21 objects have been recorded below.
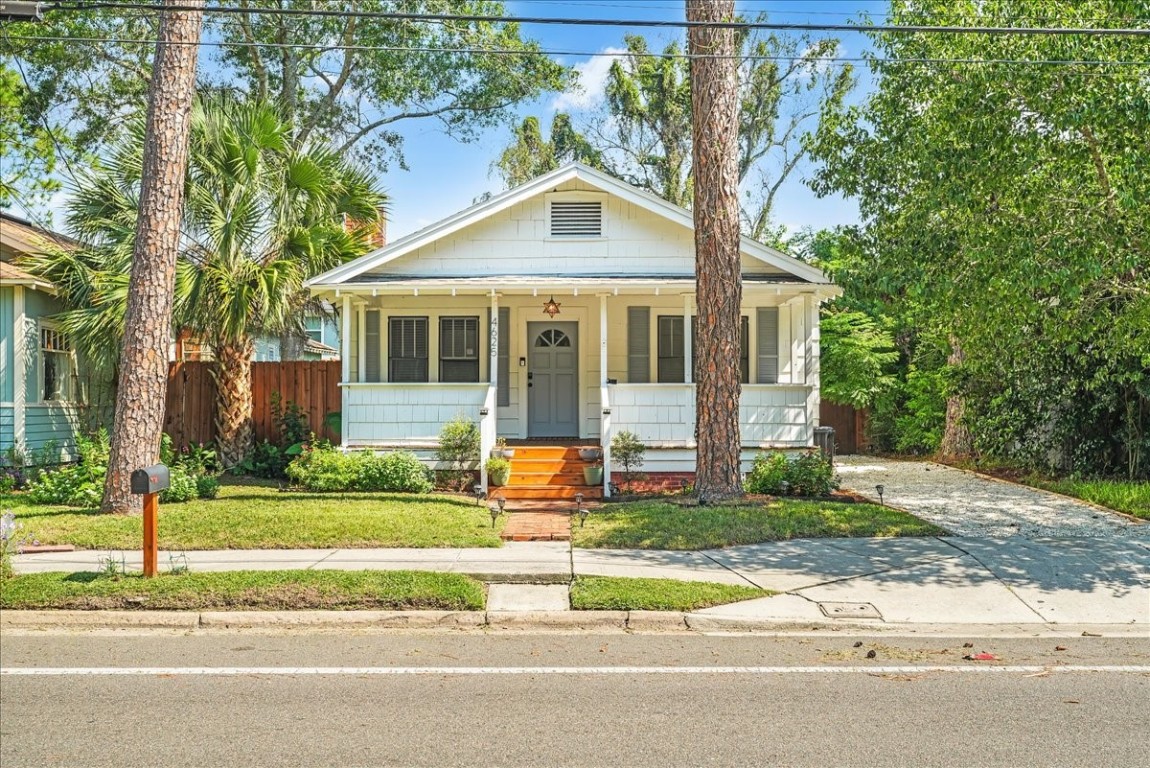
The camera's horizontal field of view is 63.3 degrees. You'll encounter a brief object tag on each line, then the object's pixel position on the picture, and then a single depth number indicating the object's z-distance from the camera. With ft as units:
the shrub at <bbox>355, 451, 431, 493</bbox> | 47.57
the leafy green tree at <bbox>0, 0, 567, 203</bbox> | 82.43
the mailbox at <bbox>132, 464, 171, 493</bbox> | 25.80
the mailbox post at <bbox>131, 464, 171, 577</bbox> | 25.86
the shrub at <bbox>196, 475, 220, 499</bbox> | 44.24
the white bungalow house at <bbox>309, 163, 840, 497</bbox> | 50.96
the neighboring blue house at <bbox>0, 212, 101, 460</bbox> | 54.29
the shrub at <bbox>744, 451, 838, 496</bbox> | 45.70
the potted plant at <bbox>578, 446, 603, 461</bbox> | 50.26
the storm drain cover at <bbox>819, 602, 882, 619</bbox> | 25.55
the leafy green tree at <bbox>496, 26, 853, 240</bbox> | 110.42
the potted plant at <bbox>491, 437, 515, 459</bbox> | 49.60
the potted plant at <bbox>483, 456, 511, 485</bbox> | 47.67
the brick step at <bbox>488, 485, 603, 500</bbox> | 47.37
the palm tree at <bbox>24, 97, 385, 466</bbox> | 49.42
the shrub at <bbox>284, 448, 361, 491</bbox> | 46.91
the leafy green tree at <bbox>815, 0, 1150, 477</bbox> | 37.14
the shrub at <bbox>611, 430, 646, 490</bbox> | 49.29
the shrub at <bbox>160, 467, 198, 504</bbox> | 42.96
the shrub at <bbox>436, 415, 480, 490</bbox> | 49.39
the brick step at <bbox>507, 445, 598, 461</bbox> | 50.93
